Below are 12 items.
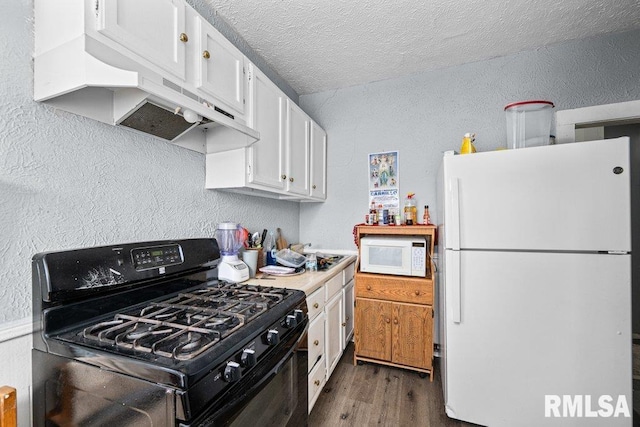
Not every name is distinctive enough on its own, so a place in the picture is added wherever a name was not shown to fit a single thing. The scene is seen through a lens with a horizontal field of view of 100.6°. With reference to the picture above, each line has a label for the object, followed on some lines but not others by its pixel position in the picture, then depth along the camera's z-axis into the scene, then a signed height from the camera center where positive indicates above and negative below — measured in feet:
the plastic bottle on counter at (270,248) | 6.61 -0.82
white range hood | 2.66 +1.42
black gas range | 2.15 -1.18
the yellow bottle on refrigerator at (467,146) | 5.80 +1.56
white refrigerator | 4.38 -1.22
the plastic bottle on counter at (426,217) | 7.70 +0.00
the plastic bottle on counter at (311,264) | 6.39 -1.13
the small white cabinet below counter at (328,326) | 5.17 -2.54
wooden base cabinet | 6.62 -2.63
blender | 4.91 -0.70
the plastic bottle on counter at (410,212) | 7.75 +0.15
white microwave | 6.83 -1.02
